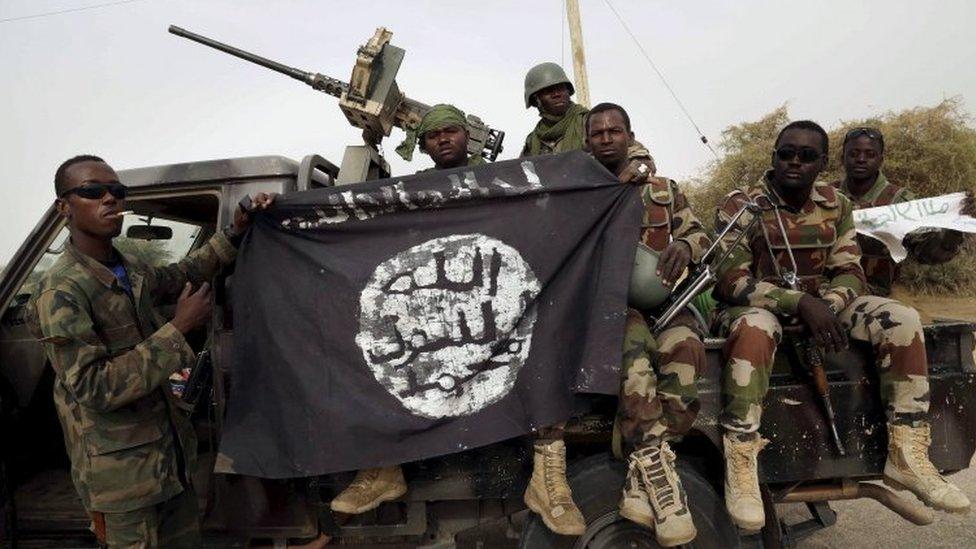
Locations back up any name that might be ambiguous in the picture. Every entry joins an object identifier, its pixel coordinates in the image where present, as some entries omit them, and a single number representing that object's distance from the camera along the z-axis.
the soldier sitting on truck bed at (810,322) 2.20
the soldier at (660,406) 2.13
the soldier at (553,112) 4.08
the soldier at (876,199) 3.30
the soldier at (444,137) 3.33
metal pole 9.47
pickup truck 2.31
